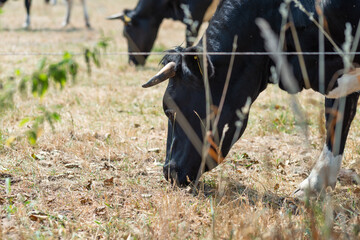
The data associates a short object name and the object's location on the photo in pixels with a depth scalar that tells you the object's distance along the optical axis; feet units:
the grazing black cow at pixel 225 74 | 20.83
